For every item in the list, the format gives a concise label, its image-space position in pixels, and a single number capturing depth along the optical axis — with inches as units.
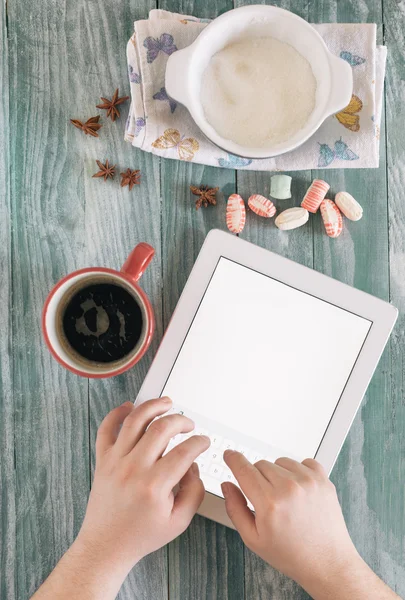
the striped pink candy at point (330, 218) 28.5
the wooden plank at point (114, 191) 28.8
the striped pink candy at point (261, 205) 28.3
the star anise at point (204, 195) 28.6
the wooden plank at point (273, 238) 28.8
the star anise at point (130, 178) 28.5
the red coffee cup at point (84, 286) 23.6
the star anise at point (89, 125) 28.4
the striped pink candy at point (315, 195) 28.3
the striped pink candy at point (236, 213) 28.3
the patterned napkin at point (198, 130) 27.8
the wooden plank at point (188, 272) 28.6
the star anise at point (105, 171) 28.5
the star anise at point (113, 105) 28.4
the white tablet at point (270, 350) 27.0
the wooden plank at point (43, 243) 28.7
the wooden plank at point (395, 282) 29.3
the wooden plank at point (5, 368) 28.6
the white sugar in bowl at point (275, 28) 25.8
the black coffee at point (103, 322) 24.6
